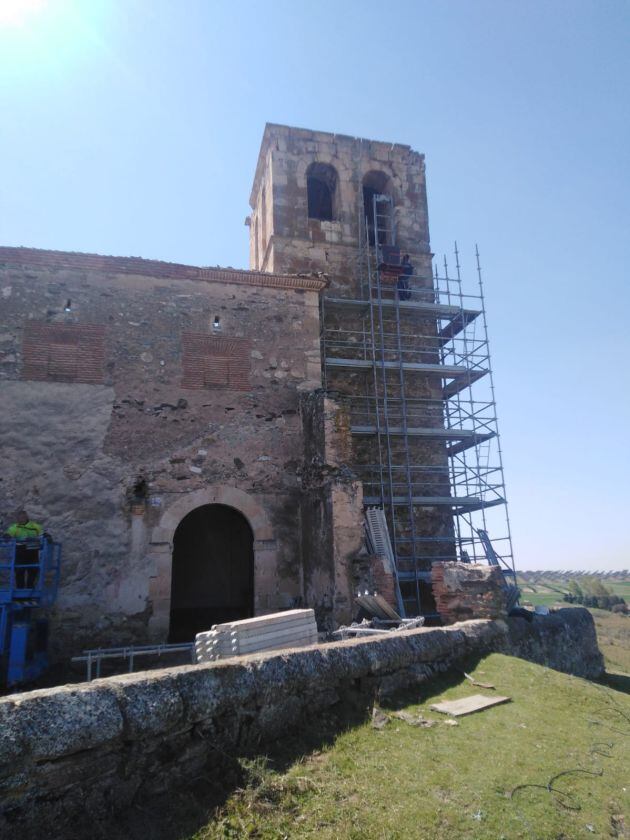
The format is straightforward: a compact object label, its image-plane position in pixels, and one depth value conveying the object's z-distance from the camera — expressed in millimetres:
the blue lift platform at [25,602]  7704
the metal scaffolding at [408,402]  13594
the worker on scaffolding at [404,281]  15594
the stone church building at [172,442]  9195
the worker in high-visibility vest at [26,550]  8336
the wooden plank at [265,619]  5295
